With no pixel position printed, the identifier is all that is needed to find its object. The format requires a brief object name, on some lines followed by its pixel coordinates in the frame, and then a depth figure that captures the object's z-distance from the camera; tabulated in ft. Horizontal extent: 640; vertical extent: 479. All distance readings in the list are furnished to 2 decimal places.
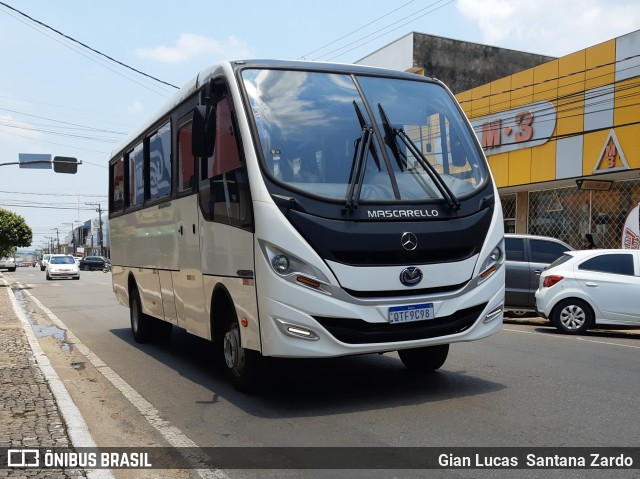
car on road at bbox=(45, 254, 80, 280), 126.41
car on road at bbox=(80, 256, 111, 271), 198.59
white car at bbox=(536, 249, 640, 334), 36.47
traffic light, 94.22
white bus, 18.60
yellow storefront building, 60.90
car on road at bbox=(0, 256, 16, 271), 227.81
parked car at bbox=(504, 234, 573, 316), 44.96
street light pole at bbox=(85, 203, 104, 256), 279.77
